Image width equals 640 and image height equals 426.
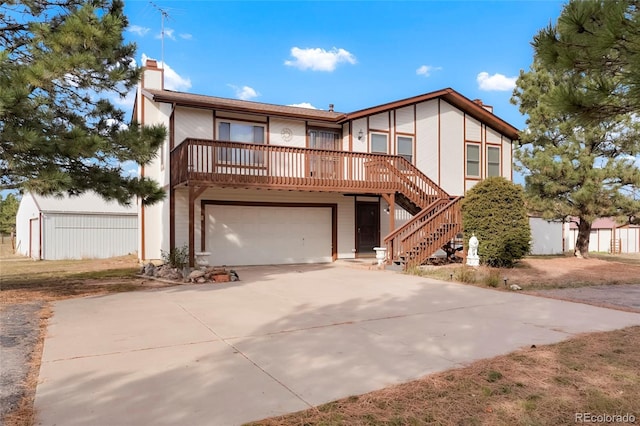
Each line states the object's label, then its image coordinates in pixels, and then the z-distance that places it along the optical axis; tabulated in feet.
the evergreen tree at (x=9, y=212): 119.96
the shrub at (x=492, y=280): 30.68
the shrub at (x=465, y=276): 32.52
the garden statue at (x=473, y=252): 40.21
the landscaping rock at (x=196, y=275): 33.96
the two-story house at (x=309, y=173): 42.70
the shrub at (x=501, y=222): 40.01
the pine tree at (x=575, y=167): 50.80
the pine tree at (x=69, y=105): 22.30
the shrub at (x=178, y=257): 39.53
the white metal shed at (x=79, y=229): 66.08
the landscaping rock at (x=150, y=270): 37.27
